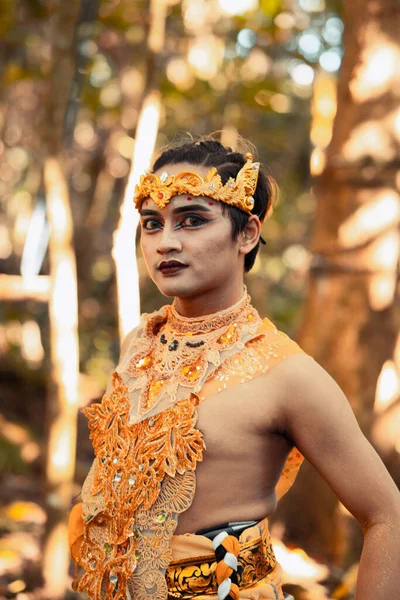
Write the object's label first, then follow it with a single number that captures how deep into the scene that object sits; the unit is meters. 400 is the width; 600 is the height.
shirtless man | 1.69
